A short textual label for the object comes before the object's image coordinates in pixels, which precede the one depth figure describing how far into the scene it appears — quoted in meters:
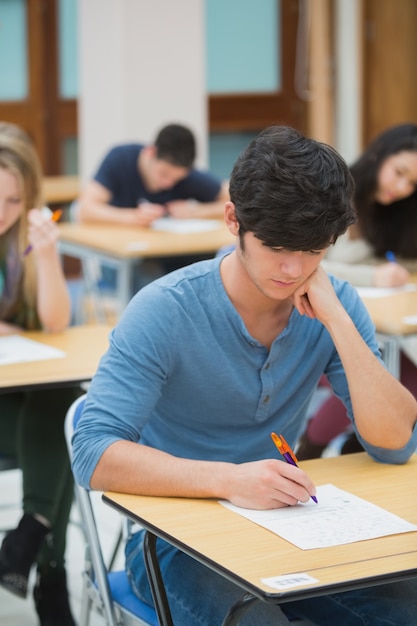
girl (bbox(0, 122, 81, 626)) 4.14
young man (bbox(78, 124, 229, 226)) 8.17
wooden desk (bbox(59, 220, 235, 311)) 7.17
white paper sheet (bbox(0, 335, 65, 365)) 4.32
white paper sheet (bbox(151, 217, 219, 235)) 8.01
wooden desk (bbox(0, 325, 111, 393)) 4.02
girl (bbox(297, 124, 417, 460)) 5.90
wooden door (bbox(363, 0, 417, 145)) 12.18
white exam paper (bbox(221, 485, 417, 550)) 2.56
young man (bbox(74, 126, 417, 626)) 2.77
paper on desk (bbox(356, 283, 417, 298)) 5.71
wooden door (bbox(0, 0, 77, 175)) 11.68
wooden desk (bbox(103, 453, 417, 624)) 2.35
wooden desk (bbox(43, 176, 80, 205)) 10.47
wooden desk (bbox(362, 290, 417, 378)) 4.98
